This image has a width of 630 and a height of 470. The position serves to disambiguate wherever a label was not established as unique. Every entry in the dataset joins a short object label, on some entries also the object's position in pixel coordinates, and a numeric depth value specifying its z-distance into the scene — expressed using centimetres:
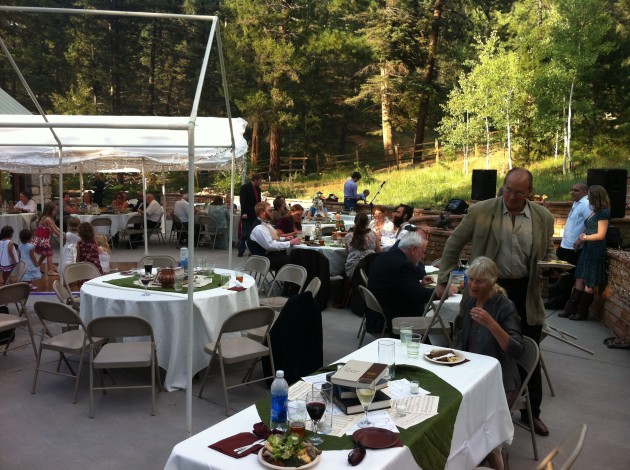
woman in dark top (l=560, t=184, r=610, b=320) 690
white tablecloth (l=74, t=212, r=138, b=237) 1345
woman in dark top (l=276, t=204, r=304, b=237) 953
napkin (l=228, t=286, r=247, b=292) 533
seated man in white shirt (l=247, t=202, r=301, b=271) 826
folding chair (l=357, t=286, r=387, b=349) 533
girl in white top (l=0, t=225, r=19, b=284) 768
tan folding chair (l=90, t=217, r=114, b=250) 1309
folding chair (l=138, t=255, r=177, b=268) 716
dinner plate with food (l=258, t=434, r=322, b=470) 209
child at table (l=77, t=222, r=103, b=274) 754
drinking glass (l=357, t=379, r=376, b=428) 250
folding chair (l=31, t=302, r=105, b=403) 455
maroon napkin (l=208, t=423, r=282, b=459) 220
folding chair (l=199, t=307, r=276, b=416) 445
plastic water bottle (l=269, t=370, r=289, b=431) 239
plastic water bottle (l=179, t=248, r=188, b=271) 583
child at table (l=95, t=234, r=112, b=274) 802
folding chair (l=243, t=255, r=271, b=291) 707
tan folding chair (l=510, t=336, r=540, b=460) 345
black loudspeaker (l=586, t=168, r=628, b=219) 1036
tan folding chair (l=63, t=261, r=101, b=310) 631
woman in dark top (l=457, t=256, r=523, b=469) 345
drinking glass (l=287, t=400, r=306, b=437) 235
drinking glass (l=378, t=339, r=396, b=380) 313
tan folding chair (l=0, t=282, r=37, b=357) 546
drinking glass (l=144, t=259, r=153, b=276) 576
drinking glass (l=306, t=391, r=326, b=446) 231
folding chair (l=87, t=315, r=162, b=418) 430
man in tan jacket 382
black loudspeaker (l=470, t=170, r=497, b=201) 1405
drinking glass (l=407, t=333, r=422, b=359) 340
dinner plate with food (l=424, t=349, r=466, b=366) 328
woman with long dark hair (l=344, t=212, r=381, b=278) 733
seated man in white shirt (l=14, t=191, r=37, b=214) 1430
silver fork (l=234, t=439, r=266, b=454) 220
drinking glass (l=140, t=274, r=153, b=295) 536
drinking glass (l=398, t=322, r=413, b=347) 345
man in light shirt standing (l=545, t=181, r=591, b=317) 744
